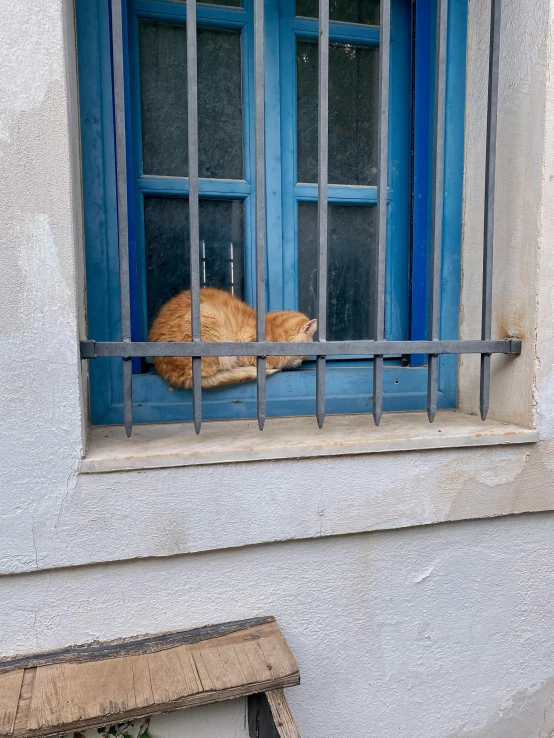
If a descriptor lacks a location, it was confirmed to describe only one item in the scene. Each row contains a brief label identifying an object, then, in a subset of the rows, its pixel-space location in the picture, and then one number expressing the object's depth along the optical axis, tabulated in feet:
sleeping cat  6.14
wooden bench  3.90
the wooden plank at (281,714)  4.10
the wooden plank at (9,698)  3.75
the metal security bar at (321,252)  4.63
